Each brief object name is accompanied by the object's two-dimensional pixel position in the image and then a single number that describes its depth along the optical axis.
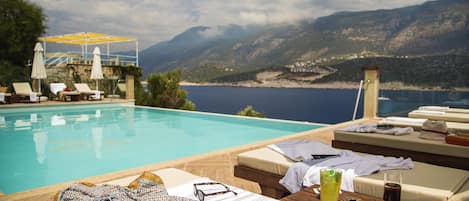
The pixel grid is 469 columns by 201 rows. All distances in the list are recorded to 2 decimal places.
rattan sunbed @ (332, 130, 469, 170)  3.07
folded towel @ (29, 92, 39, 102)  11.45
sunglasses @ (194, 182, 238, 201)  1.92
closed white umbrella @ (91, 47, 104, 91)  13.83
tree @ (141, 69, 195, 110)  15.52
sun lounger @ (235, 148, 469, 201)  1.99
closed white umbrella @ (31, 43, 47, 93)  12.75
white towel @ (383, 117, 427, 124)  4.72
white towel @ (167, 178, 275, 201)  1.91
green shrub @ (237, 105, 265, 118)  14.53
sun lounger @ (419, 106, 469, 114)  5.95
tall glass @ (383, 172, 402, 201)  1.79
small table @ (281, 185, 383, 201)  1.82
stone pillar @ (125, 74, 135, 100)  13.80
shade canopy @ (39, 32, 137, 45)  15.77
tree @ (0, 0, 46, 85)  15.54
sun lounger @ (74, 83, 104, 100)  12.83
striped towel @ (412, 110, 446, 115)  5.67
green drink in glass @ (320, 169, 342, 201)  1.67
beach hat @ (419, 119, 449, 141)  3.44
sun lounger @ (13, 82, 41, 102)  11.51
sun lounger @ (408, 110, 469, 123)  5.15
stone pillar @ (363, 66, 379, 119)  7.15
